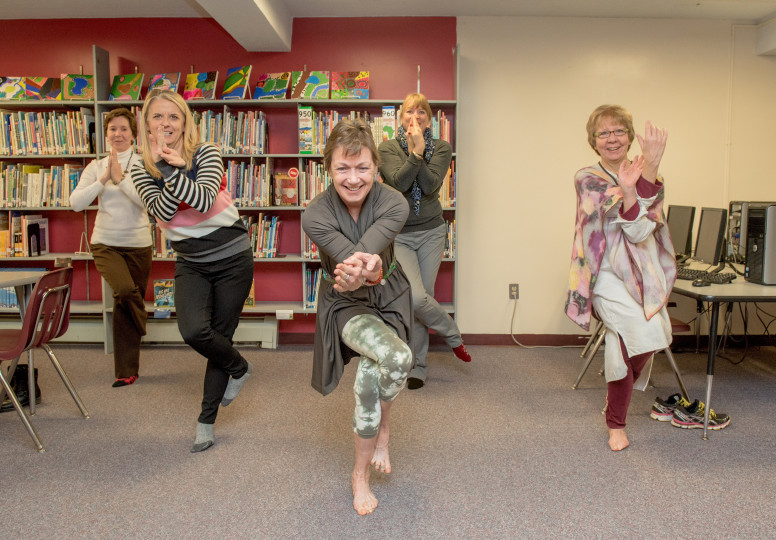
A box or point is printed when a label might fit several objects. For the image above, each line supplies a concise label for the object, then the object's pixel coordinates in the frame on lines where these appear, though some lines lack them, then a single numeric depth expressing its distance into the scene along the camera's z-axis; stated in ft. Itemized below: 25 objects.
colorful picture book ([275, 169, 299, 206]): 15.17
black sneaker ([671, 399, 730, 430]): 9.84
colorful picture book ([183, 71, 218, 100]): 15.12
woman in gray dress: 6.75
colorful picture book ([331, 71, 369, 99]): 14.96
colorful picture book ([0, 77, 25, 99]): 15.28
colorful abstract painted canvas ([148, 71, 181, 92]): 15.26
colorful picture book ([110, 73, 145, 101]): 15.24
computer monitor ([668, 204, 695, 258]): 13.28
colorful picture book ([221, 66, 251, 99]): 15.11
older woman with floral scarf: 8.60
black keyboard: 10.65
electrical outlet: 15.96
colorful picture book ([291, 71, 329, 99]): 14.97
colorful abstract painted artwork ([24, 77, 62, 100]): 15.35
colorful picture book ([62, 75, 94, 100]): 15.24
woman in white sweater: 12.23
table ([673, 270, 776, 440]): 9.37
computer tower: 10.29
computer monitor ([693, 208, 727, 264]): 12.05
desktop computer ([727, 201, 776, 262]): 12.22
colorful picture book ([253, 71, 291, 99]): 14.99
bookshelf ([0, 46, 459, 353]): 15.05
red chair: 8.90
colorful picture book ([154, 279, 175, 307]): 15.39
